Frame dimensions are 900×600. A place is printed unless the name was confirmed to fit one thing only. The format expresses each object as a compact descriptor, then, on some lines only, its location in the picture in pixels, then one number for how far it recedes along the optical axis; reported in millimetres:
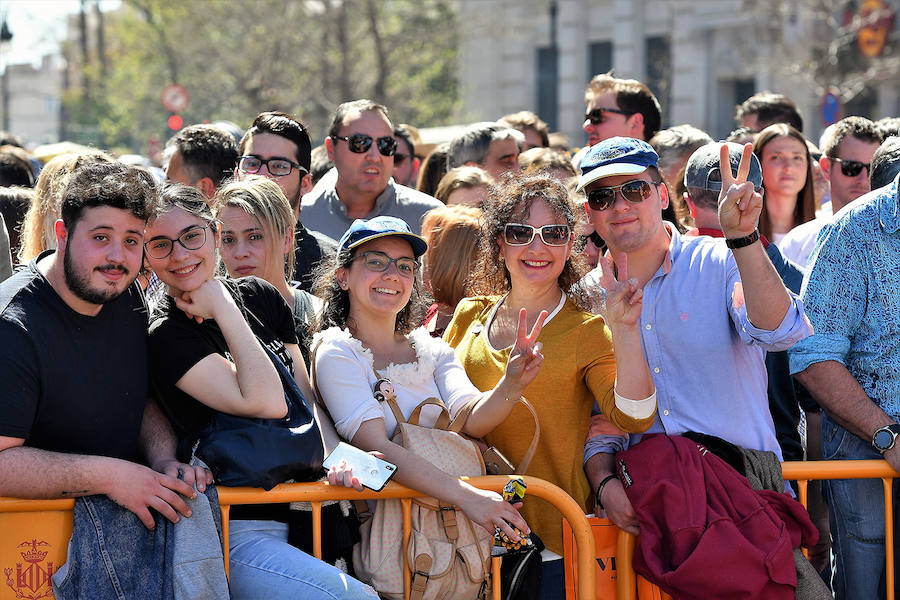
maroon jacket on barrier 7094
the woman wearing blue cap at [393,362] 7465
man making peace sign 7719
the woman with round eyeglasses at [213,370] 7156
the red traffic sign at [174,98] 44344
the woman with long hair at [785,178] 12555
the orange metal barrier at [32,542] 6953
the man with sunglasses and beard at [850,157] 12727
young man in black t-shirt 6734
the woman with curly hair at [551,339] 7523
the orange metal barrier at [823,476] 7711
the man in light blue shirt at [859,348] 8445
